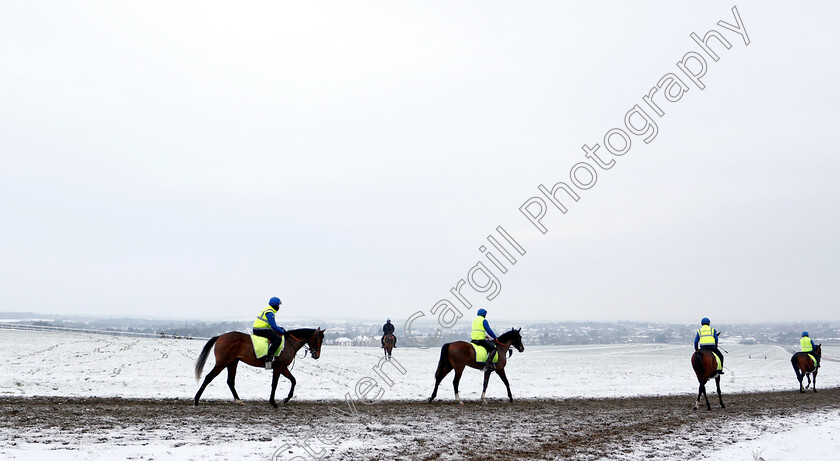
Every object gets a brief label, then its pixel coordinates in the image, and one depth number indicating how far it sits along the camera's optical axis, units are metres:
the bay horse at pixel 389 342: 32.06
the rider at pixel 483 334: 17.83
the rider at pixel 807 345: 26.61
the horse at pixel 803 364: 25.39
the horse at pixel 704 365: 17.19
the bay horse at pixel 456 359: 17.25
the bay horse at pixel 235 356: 14.66
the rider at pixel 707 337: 17.66
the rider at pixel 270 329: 15.24
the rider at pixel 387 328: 32.78
